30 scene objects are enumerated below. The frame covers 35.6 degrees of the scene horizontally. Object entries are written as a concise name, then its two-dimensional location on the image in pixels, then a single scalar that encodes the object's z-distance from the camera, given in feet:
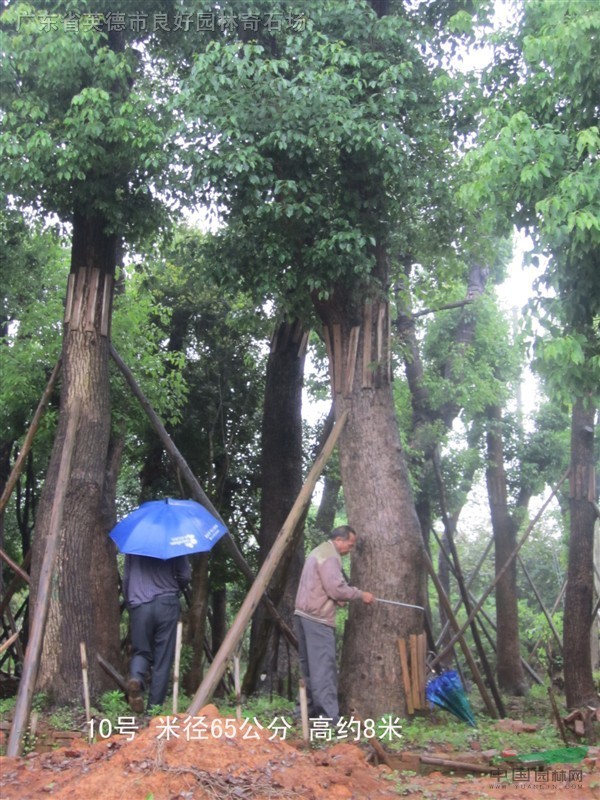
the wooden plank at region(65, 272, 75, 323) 33.40
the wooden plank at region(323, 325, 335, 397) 32.45
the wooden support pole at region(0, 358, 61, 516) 33.24
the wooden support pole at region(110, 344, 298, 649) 34.73
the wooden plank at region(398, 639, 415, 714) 27.94
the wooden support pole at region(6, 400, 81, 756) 23.59
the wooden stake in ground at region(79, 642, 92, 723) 25.51
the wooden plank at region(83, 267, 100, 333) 33.27
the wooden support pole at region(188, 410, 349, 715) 23.84
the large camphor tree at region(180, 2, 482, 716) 29.22
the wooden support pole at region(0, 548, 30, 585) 31.58
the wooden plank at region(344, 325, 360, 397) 31.42
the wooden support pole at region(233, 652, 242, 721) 23.92
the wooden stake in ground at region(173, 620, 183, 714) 23.44
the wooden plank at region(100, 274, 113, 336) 33.65
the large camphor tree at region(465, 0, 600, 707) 23.52
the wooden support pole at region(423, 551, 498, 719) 34.50
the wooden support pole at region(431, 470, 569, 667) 34.99
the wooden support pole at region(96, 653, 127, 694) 29.99
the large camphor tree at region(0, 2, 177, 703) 29.76
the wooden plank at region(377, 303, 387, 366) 31.73
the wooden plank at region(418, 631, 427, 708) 28.22
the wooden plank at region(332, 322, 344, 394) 31.91
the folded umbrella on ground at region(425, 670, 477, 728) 30.04
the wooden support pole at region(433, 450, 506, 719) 39.82
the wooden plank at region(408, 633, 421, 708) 28.04
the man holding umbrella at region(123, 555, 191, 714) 27.35
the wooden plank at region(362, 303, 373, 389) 31.30
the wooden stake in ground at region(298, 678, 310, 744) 23.72
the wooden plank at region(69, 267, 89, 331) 33.27
